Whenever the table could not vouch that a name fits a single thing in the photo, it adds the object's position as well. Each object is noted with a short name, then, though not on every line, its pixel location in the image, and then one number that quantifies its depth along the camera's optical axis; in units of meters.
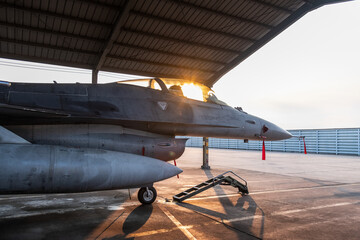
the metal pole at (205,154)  15.77
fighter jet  4.40
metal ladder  7.01
